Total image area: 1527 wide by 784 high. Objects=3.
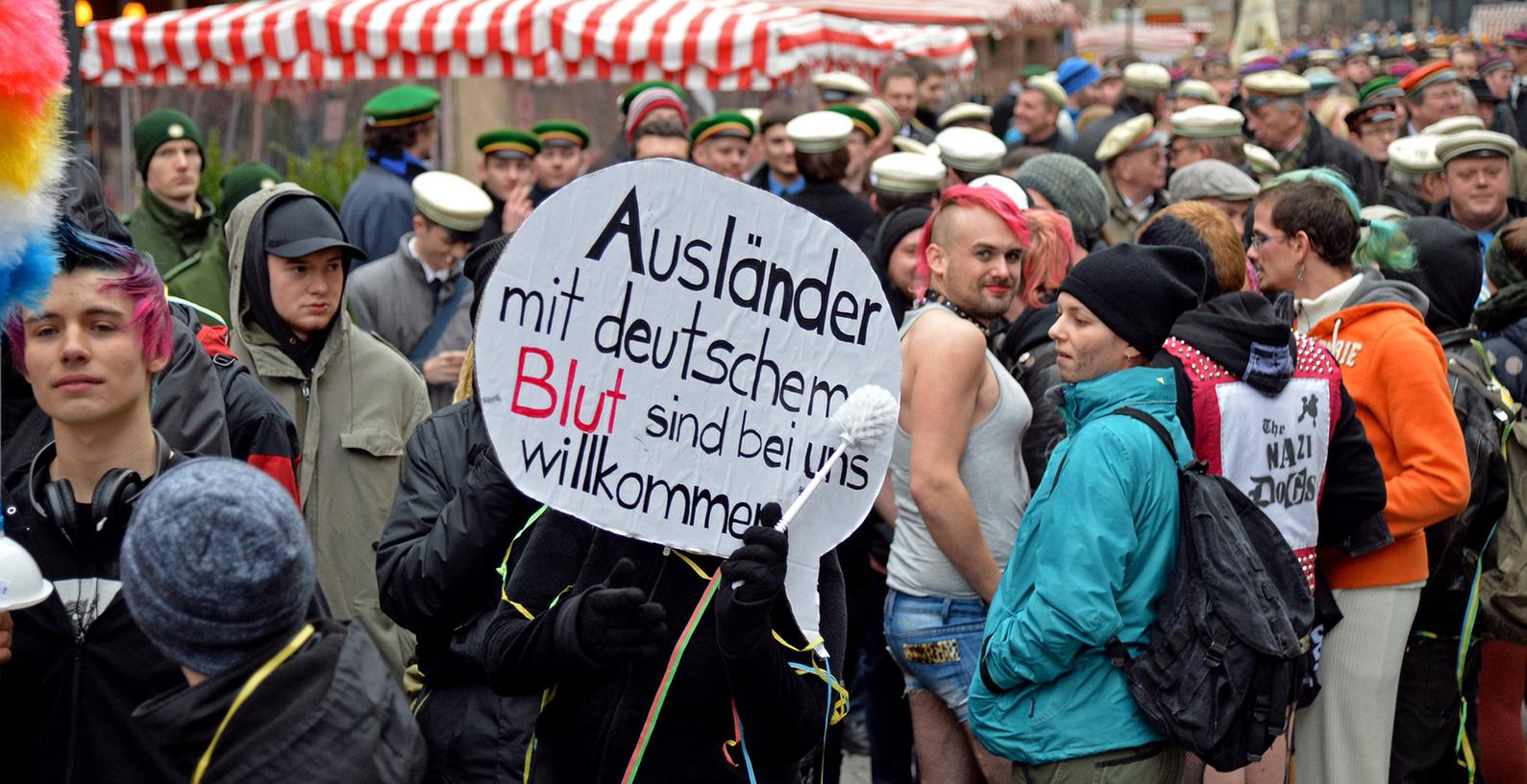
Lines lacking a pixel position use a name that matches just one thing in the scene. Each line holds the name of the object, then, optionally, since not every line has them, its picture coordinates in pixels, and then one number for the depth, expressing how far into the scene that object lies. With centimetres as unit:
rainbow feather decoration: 235
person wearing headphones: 255
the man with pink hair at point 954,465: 405
